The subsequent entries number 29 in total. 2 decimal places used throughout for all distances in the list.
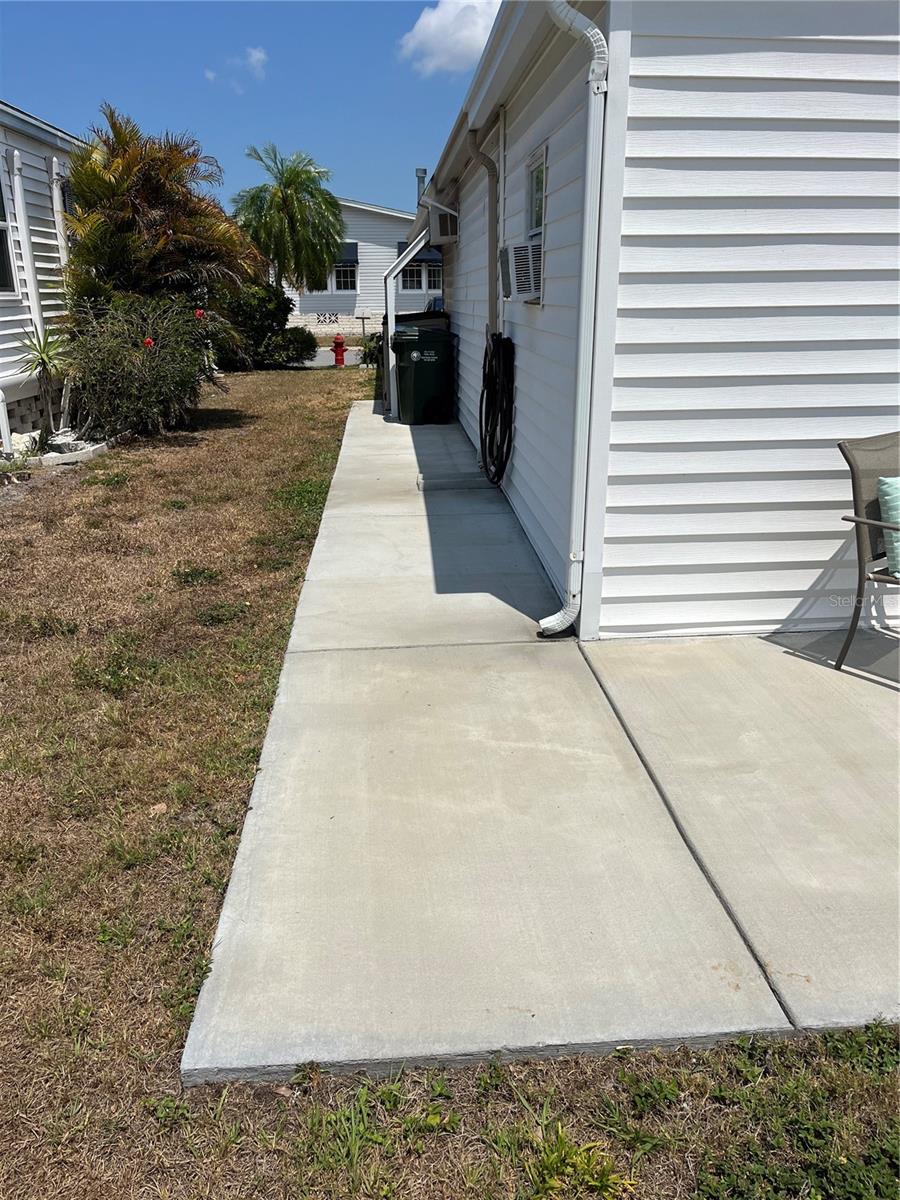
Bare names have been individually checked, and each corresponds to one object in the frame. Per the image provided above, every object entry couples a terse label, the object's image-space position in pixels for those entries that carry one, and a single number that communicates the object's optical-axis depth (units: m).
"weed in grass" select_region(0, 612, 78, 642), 4.59
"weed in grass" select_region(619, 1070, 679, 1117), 1.94
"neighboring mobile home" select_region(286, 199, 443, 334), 32.28
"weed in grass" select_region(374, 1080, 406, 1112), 1.95
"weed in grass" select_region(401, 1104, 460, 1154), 1.88
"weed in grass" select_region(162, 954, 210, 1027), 2.18
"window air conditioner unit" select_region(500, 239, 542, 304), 5.21
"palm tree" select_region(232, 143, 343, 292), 26.23
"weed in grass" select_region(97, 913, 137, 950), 2.42
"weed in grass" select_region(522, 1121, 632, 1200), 1.77
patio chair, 3.72
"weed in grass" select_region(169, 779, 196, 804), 3.09
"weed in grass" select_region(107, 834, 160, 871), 2.75
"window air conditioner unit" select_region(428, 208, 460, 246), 10.48
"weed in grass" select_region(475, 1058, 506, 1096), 2.00
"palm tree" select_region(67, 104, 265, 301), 9.98
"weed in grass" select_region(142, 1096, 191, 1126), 1.93
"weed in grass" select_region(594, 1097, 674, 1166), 1.84
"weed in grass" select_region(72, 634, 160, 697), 3.98
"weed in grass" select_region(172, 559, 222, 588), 5.36
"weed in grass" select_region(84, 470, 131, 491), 8.05
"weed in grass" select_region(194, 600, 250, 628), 4.71
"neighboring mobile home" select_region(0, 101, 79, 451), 9.47
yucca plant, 9.78
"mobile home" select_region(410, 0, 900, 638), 3.60
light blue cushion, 3.68
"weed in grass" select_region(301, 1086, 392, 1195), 1.82
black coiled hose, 6.58
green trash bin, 10.57
